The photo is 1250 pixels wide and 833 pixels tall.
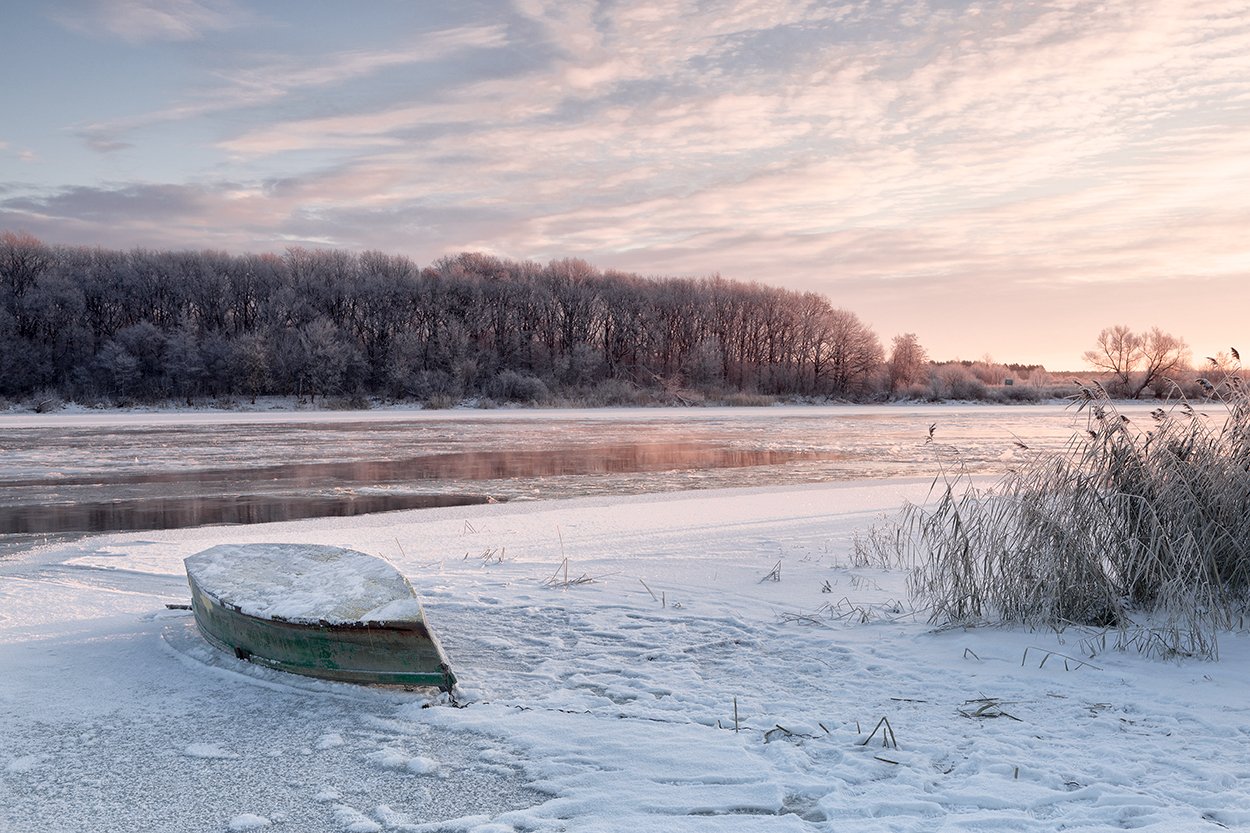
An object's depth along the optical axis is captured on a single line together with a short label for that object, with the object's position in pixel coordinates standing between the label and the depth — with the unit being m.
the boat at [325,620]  4.84
